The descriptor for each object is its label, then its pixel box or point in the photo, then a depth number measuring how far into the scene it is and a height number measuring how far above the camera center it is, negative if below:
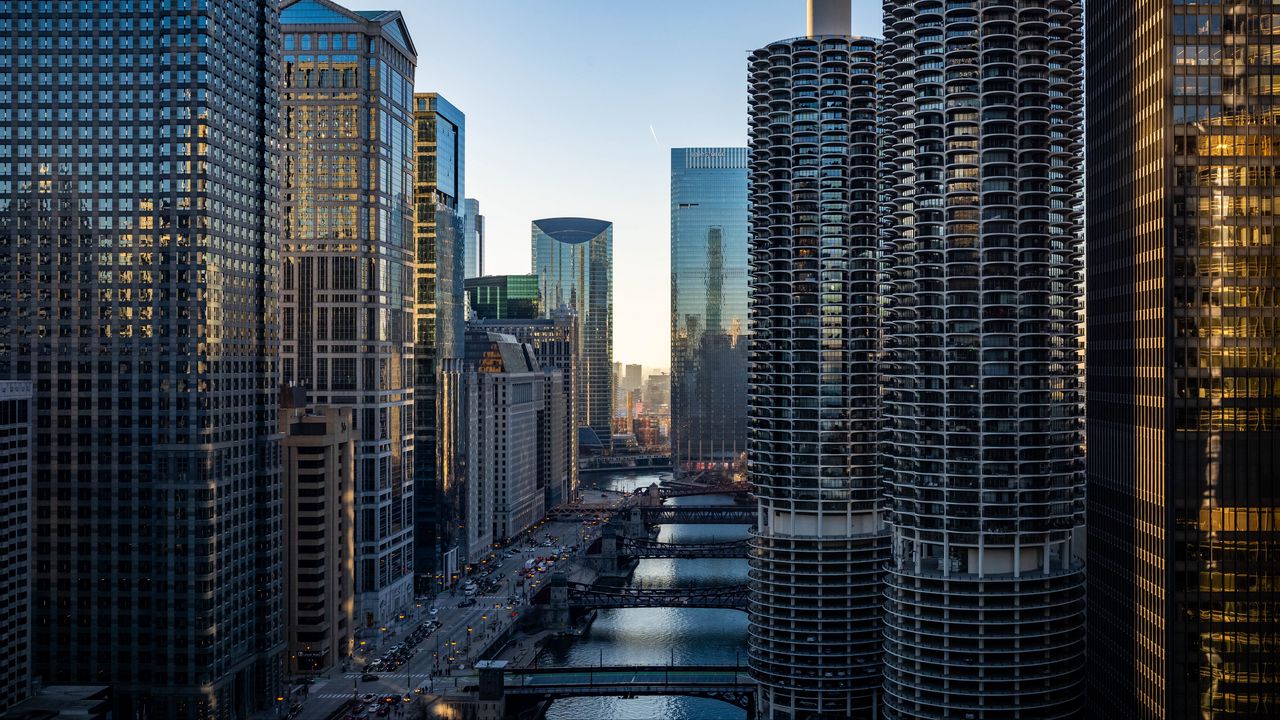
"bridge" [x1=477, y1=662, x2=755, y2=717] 161.38 -44.12
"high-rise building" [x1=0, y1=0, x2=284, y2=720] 136.25 +2.61
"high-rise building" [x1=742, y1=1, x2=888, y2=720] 144.38 -2.06
